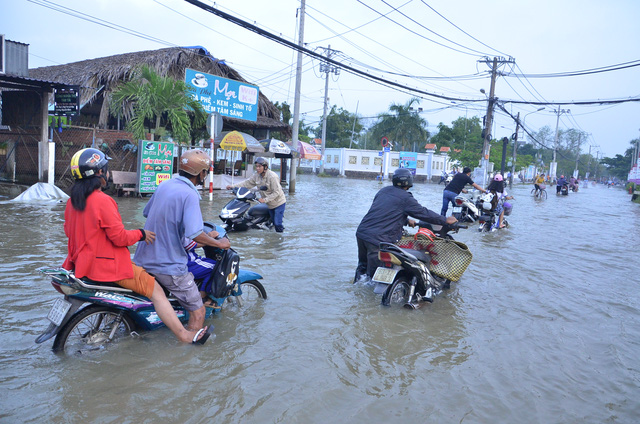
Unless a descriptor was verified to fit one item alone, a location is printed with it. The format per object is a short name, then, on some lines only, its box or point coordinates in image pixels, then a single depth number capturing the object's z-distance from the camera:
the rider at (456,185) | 11.57
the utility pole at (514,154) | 34.27
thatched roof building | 17.02
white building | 53.44
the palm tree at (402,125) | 50.81
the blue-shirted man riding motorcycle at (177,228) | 3.65
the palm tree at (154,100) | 14.67
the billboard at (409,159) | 52.75
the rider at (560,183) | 35.09
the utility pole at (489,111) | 29.05
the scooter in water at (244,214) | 9.49
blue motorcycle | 3.37
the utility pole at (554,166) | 65.40
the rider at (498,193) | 12.48
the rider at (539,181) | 29.95
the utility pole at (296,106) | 19.89
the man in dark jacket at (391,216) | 5.46
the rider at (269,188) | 9.23
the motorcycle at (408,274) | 5.19
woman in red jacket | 3.26
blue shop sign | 18.97
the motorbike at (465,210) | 11.12
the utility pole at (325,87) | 44.09
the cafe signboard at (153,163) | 14.13
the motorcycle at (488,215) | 12.20
